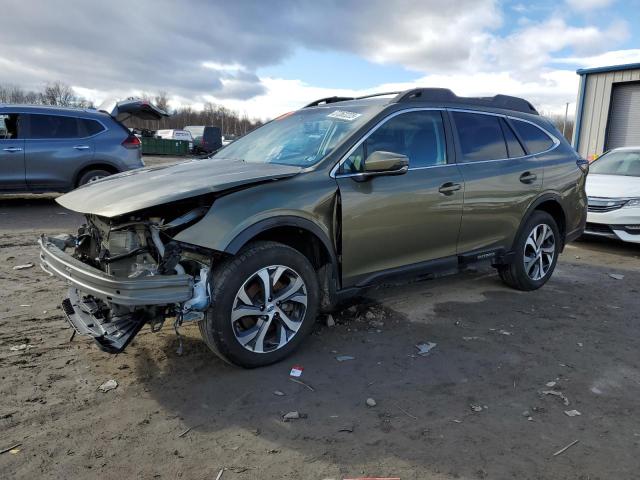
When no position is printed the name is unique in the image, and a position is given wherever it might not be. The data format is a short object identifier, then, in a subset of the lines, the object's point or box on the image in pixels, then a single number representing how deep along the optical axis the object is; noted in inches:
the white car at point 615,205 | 291.4
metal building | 616.4
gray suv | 345.1
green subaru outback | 120.4
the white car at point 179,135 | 1487.5
